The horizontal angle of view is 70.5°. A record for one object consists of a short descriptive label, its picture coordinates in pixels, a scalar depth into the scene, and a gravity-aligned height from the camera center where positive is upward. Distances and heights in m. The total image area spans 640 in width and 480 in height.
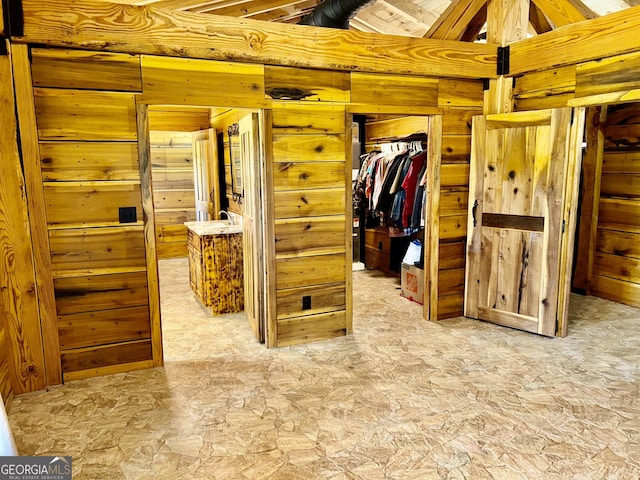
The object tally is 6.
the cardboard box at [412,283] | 4.70 -1.14
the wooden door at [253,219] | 3.49 -0.35
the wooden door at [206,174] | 6.13 +0.05
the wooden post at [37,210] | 2.69 -0.19
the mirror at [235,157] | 5.05 +0.23
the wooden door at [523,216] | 3.60 -0.36
